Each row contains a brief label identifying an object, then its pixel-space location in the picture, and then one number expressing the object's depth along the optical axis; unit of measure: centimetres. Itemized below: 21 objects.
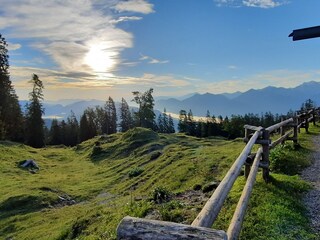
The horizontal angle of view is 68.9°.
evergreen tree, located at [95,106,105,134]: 9608
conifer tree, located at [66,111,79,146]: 8305
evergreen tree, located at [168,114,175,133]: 10642
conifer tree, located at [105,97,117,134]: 9729
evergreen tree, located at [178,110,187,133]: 9546
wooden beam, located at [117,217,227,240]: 199
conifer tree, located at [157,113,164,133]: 10323
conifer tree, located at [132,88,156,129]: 8300
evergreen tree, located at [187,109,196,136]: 9375
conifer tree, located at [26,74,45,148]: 6325
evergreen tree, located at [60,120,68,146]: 8184
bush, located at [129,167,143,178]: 2351
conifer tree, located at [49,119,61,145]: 7996
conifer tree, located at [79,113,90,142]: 7865
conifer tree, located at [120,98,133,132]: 9995
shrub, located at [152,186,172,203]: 918
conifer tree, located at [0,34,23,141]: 5538
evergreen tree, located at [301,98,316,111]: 8583
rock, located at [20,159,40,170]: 3398
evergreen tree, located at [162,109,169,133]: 10441
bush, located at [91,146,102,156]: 4193
